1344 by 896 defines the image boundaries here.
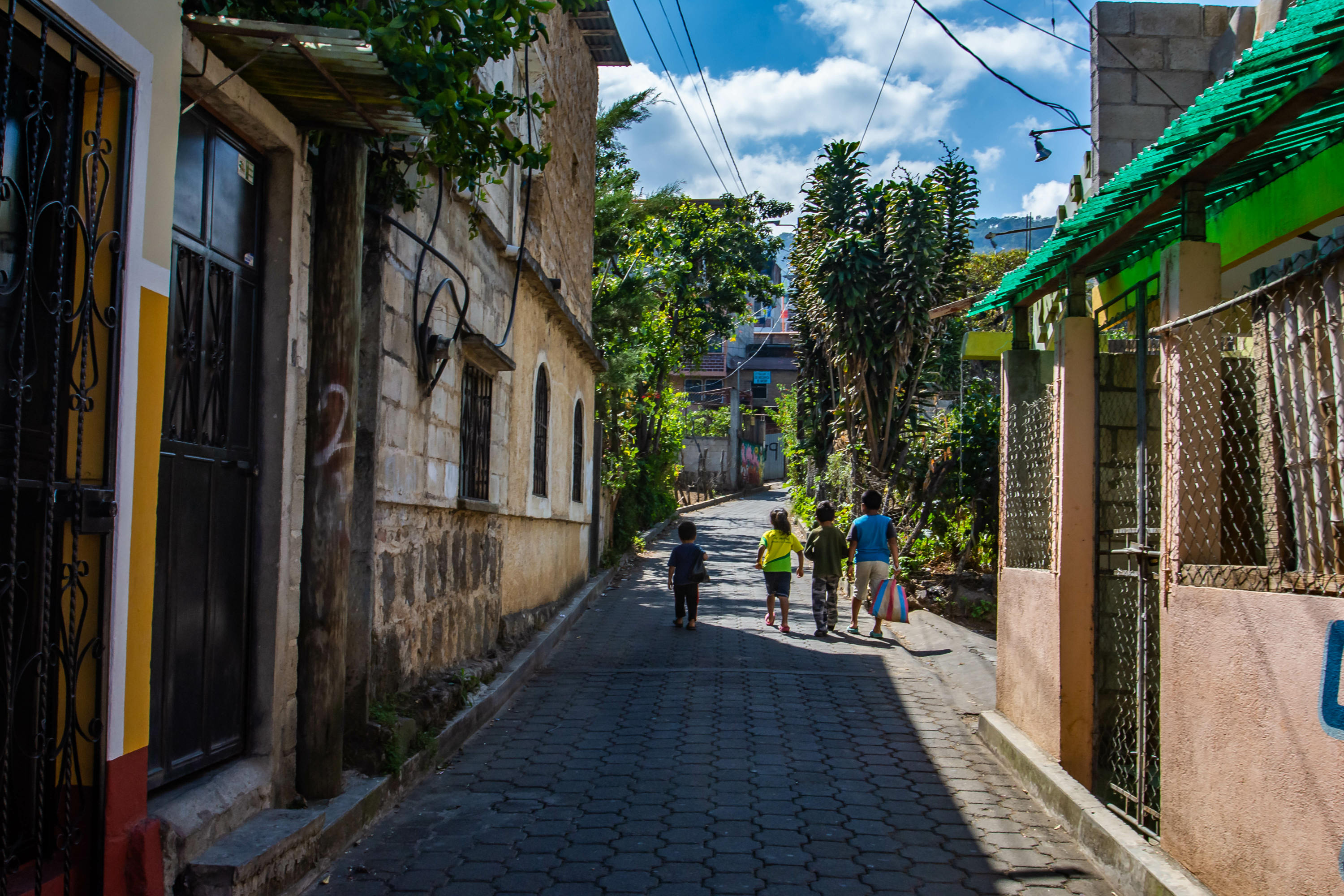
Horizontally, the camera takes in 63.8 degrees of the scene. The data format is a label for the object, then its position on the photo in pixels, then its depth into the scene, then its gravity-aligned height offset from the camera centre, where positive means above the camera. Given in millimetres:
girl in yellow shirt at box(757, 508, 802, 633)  11891 -526
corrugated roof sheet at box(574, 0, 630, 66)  14047 +6436
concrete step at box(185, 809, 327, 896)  3684 -1266
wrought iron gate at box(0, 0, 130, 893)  2951 +208
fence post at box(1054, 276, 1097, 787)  5738 -35
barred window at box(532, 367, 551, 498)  11461 +881
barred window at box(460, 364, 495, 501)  8141 +574
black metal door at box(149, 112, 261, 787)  3953 +161
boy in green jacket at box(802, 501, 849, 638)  11406 -538
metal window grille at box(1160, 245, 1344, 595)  3512 +292
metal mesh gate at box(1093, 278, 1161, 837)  5121 -175
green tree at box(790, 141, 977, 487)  14281 +3007
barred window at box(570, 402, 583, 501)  14617 +716
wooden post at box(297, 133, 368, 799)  4777 +102
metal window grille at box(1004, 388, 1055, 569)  6672 +181
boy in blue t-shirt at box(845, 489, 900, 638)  11062 -355
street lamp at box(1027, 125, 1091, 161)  12055 +4074
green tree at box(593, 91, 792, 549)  20875 +5020
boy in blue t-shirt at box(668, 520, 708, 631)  11867 -702
